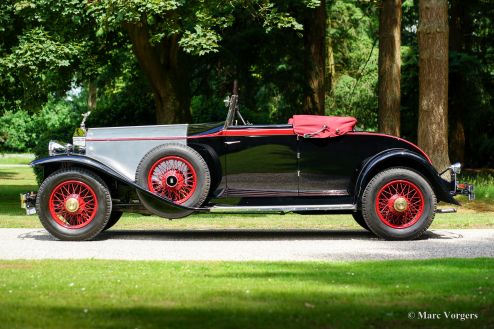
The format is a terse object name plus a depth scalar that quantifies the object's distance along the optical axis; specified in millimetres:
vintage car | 10492
